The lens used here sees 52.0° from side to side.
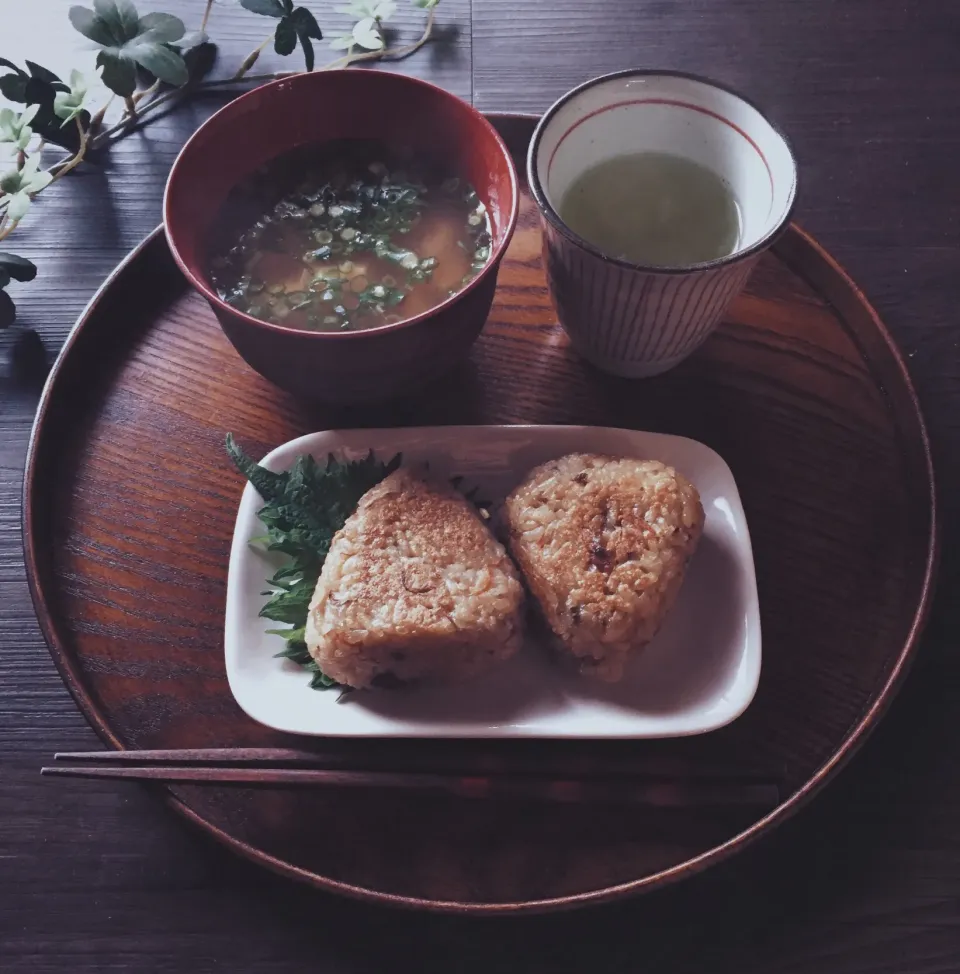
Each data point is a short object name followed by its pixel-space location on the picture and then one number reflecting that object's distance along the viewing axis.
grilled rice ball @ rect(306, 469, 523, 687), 0.28
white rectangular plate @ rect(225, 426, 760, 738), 0.29
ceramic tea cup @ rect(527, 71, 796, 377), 0.31
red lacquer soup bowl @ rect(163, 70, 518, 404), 0.31
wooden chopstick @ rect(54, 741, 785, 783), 0.29
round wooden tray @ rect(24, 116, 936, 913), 0.29
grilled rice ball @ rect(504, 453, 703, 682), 0.29
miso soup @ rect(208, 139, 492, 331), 0.34
